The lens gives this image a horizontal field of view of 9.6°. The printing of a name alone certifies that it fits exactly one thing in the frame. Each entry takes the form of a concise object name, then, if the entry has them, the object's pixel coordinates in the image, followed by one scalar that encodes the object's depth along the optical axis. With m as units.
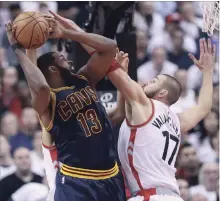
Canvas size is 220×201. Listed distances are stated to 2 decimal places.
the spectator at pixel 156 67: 19.38
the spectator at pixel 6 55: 18.36
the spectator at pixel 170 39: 20.48
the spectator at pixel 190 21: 21.11
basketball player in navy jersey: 10.10
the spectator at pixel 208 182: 17.78
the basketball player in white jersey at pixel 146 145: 10.27
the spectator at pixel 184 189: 17.01
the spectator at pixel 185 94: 19.16
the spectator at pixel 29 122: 17.43
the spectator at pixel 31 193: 15.60
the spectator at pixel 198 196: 17.35
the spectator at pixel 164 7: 21.13
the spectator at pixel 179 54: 20.38
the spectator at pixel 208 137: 18.84
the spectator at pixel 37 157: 16.48
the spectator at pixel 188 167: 17.99
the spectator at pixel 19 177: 15.82
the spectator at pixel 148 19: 20.50
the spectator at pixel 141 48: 19.78
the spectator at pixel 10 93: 17.90
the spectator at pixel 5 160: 16.29
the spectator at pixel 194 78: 19.90
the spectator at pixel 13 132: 17.24
